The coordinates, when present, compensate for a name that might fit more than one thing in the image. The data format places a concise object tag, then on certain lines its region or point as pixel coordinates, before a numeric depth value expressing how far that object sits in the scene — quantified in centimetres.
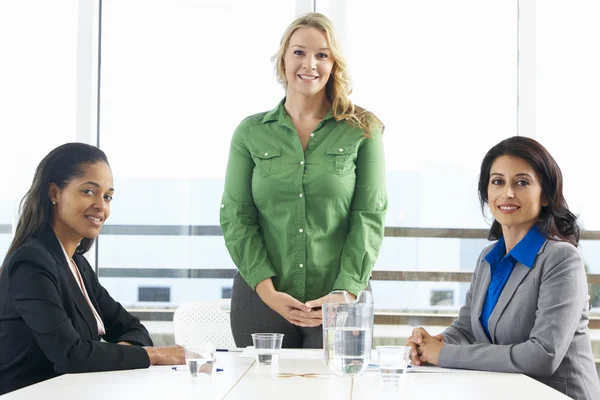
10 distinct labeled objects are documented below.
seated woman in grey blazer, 320
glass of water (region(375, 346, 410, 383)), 300
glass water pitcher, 297
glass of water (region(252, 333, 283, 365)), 318
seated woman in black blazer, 321
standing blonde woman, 370
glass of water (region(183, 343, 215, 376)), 308
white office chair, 421
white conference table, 288
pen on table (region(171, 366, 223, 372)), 315
